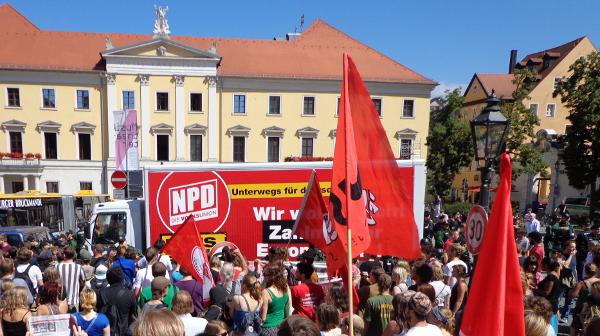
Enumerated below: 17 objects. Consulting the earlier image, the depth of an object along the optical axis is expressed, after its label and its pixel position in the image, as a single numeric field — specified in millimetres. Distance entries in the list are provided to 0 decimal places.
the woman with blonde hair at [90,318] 4066
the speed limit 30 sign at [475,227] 4203
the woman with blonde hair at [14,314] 3936
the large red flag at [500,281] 2785
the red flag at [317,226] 4836
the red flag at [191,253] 5629
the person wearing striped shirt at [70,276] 6332
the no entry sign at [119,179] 11680
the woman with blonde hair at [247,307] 4486
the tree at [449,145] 32031
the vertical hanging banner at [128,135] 15438
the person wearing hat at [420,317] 3467
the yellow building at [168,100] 32625
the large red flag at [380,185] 4242
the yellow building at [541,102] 38969
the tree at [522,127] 26328
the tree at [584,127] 24438
